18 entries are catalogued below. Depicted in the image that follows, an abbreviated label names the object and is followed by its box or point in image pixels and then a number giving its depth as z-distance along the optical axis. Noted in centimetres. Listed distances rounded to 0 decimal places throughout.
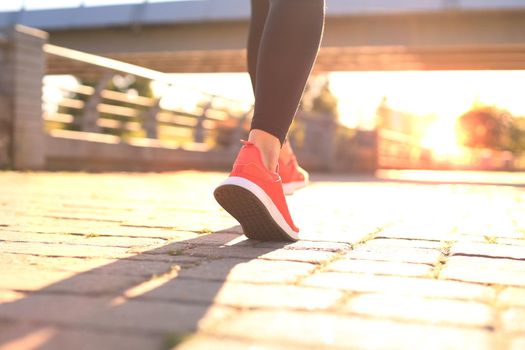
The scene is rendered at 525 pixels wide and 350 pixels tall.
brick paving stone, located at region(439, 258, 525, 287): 187
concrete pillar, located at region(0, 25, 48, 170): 880
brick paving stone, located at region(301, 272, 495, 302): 166
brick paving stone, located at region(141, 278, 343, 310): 152
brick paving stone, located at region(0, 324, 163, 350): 119
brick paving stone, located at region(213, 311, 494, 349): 123
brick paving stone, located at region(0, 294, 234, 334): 133
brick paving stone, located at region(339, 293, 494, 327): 140
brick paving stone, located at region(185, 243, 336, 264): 217
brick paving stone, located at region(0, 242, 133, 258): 221
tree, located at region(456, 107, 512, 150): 7100
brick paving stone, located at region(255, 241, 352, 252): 240
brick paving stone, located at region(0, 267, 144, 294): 165
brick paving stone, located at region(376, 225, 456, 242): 282
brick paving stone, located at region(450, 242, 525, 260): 235
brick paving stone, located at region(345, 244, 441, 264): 220
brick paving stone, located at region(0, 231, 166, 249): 248
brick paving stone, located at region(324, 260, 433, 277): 195
